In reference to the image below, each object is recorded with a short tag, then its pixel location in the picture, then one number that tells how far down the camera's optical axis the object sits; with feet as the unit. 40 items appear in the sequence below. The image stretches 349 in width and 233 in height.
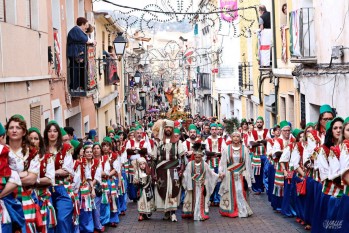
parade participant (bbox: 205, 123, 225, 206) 56.44
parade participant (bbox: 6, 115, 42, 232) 26.61
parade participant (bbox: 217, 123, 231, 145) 56.82
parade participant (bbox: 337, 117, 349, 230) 28.35
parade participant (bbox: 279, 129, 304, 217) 40.78
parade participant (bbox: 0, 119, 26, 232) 24.09
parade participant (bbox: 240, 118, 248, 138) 66.54
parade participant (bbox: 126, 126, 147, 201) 57.65
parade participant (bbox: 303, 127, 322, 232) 36.96
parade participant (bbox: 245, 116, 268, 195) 61.93
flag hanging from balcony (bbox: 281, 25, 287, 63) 79.66
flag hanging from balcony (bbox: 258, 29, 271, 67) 90.58
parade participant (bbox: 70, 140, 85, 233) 37.29
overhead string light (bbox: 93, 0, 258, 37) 54.60
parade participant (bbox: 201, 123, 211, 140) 70.96
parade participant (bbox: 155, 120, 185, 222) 47.99
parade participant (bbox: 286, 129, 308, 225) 40.60
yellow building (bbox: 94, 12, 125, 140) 98.22
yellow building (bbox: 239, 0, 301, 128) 79.82
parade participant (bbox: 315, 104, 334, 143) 38.11
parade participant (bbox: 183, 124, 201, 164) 54.33
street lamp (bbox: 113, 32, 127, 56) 79.25
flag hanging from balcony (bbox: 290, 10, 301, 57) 66.64
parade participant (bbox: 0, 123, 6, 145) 25.58
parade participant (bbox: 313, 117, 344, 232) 30.69
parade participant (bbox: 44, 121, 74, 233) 33.71
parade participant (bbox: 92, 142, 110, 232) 44.12
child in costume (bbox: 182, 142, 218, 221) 48.85
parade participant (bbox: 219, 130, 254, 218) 49.24
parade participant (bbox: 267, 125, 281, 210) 52.90
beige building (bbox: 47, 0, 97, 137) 63.16
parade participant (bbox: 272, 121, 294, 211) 48.85
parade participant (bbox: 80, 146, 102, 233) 40.78
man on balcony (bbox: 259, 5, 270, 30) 91.41
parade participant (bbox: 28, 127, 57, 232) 30.37
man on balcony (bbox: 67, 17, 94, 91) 71.00
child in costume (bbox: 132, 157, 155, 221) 48.52
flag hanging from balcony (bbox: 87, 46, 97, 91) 72.54
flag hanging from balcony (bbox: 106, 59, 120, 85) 105.29
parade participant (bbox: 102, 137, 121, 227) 46.42
